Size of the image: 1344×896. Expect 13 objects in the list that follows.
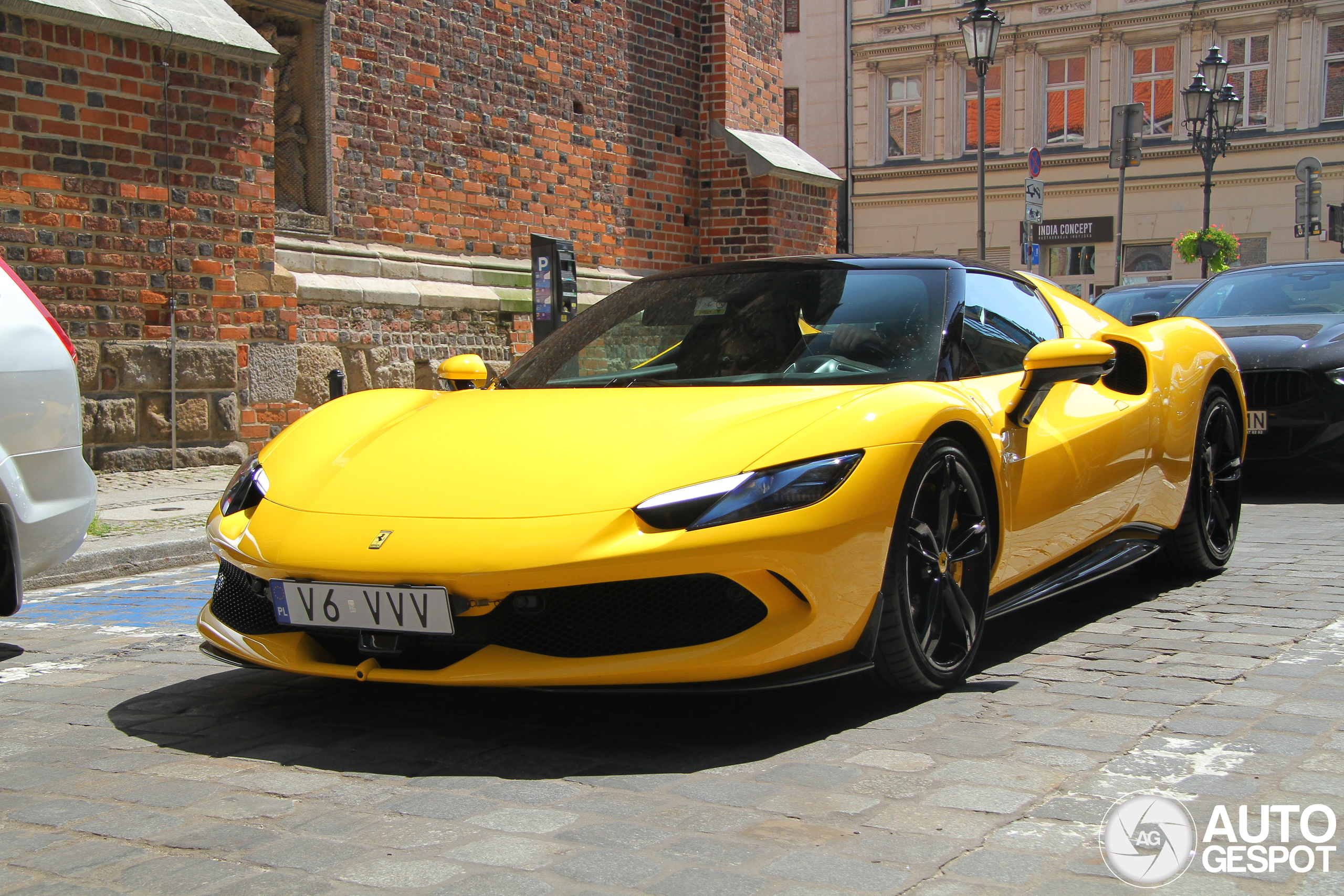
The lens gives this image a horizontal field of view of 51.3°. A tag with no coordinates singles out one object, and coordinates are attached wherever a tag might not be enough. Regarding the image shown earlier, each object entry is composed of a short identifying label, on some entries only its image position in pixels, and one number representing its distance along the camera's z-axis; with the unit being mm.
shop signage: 25984
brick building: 9656
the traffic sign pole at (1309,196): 28922
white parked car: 4277
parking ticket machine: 13047
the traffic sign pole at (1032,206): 18828
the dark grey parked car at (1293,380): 8508
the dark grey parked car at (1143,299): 14508
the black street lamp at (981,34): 18922
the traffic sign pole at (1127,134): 21875
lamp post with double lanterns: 26609
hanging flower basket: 29028
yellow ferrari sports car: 3195
